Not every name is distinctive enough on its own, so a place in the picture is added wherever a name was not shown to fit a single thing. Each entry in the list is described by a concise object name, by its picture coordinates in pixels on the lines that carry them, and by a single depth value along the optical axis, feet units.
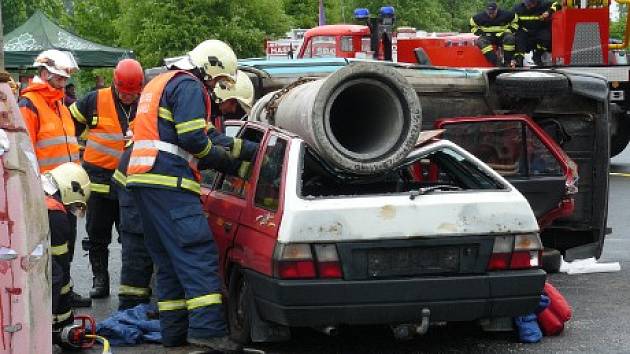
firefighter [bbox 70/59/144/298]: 29.96
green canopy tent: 77.41
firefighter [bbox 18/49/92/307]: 28.12
